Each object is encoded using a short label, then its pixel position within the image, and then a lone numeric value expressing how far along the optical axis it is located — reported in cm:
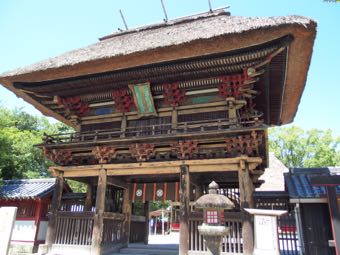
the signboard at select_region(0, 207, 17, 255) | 614
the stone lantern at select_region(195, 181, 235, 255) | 643
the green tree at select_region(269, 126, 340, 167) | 2931
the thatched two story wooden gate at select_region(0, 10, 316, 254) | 783
